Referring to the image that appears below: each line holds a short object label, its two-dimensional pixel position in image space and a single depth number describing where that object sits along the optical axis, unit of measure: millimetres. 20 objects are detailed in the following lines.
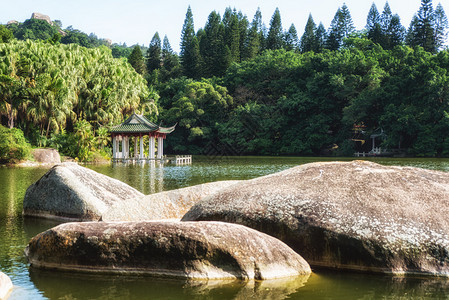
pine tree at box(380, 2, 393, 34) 72125
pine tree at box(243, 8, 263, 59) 76875
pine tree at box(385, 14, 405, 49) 71125
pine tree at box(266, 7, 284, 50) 80125
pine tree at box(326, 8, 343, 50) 72875
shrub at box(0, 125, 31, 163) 32219
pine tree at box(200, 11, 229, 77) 72562
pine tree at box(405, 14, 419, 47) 67075
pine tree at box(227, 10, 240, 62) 74562
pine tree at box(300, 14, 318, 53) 78375
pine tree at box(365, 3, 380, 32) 72750
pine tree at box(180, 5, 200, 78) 76856
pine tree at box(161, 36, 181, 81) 76500
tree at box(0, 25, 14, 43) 45806
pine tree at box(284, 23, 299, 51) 81938
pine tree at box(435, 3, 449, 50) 68875
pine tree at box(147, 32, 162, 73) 82062
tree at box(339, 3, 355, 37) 74500
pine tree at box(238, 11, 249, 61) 79625
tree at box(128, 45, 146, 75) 70938
